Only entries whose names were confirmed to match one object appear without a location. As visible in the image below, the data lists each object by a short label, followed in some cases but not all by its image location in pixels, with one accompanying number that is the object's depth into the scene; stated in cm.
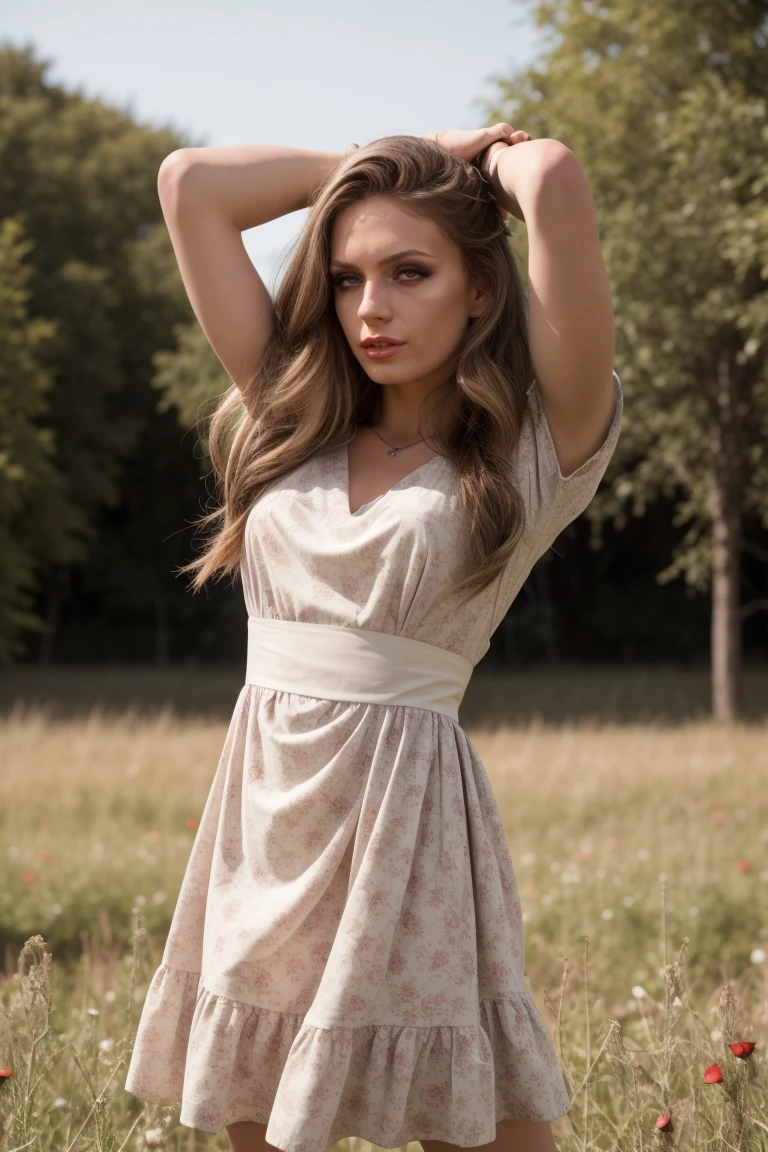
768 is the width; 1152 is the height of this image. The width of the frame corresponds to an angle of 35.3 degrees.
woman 169
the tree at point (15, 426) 1448
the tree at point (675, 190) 1040
